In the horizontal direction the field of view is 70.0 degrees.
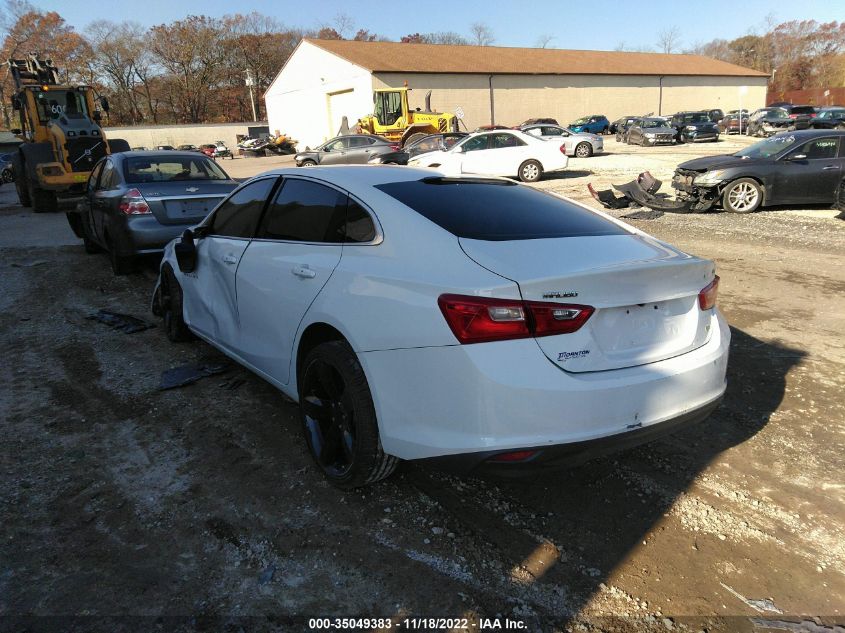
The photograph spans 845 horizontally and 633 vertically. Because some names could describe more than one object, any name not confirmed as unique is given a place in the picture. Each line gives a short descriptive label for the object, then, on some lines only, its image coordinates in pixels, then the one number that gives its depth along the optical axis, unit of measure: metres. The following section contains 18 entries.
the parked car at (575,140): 26.02
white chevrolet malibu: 2.37
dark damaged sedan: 11.13
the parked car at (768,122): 35.91
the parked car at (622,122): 39.81
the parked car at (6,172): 32.00
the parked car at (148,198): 7.36
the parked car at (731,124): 40.84
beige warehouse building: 44.28
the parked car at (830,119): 30.36
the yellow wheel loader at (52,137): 15.69
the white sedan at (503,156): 18.00
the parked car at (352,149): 24.94
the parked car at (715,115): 37.16
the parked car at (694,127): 33.78
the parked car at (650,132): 32.53
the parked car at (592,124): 44.72
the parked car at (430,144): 20.94
